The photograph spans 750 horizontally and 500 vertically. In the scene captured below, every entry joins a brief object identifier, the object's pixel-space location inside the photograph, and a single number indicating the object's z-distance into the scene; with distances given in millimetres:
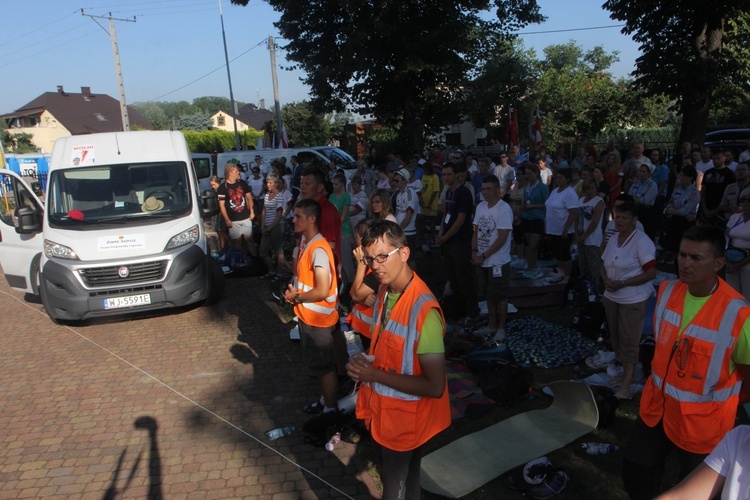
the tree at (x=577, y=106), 33312
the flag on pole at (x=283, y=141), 22600
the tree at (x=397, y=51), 19128
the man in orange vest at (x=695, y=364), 2629
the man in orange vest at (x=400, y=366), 2572
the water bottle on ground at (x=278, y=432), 4551
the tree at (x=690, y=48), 14664
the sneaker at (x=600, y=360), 5492
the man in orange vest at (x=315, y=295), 4195
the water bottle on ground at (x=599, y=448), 4055
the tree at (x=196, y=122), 85575
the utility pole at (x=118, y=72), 32844
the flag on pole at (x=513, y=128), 15725
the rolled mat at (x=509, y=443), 3824
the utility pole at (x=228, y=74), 34875
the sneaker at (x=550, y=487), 3597
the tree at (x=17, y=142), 43062
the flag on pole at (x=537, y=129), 14942
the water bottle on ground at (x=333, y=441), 4321
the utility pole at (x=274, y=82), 29044
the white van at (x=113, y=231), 6977
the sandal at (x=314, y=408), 4938
